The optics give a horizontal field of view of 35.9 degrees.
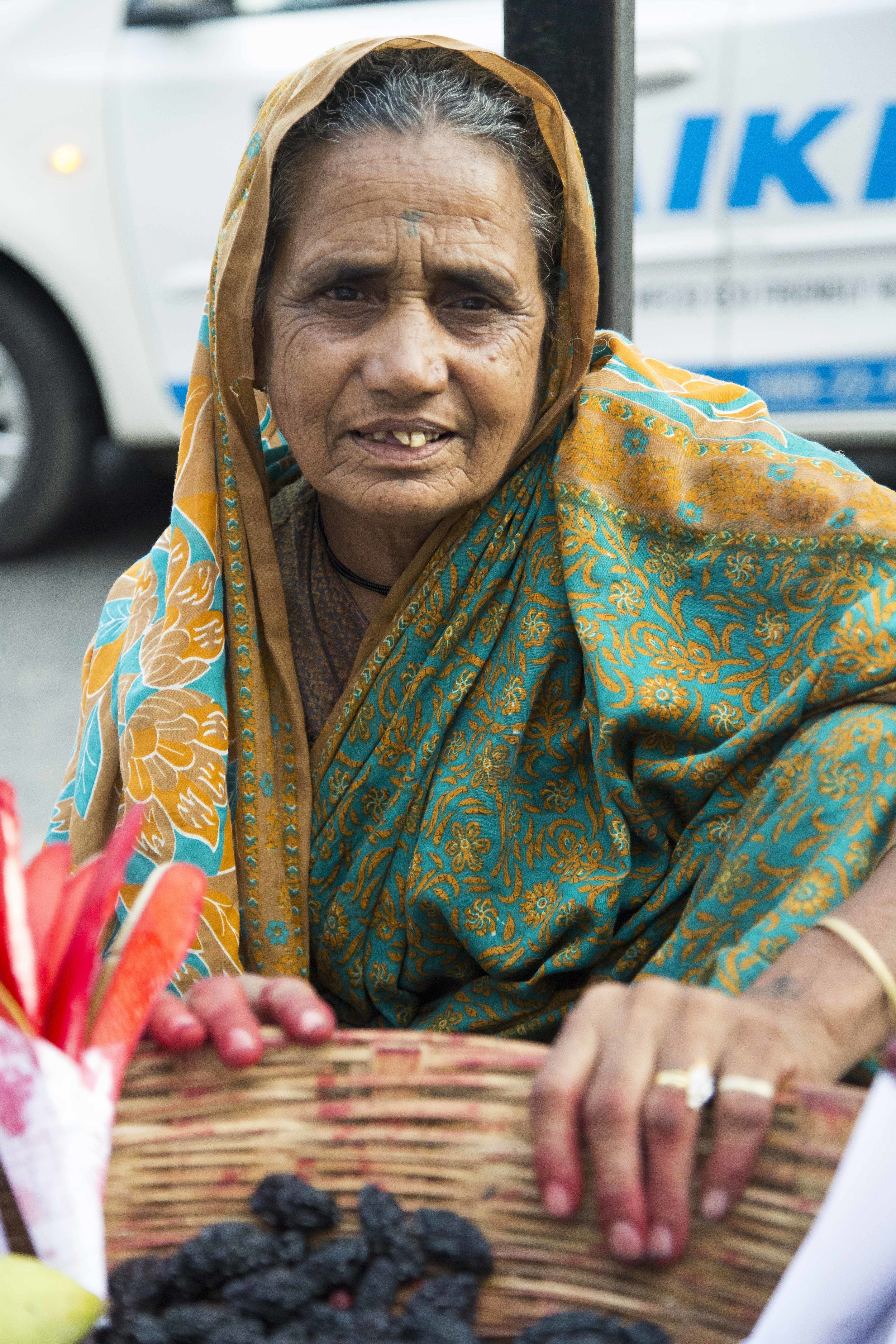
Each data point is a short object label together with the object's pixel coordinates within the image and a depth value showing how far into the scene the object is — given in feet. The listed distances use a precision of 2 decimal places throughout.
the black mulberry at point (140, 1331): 2.52
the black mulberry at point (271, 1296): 2.61
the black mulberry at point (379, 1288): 2.66
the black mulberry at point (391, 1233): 2.72
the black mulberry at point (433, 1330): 2.52
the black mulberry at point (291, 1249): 2.73
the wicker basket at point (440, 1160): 2.56
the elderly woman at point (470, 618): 4.34
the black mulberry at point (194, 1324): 2.53
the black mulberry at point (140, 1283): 2.73
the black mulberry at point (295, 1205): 2.78
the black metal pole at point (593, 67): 5.08
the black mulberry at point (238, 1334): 2.48
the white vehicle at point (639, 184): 10.89
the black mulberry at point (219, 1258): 2.71
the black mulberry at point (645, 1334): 2.52
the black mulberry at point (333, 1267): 2.69
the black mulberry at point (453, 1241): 2.71
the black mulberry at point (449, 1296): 2.64
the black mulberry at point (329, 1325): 2.54
